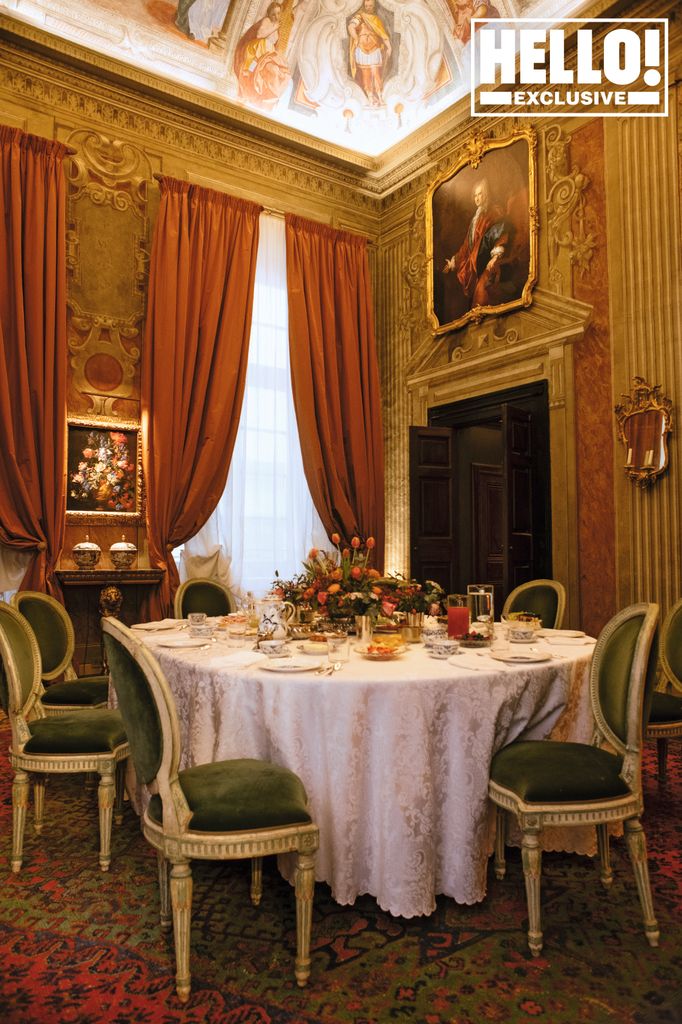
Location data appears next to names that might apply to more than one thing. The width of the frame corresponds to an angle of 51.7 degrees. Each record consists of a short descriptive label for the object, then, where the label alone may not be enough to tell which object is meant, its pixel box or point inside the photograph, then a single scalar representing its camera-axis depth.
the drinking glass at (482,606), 3.05
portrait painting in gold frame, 5.94
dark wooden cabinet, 5.60
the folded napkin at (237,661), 2.46
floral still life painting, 5.80
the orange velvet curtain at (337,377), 7.01
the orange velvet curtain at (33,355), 5.38
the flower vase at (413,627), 3.02
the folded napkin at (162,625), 3.51
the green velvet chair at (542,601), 3.90
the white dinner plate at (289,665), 2.34
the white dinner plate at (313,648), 2.67
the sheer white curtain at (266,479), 6.54
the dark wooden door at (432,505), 6.71
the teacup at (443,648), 2.60
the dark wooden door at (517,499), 5.59
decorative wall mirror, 4.80
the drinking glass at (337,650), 2.47
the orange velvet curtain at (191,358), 6.08
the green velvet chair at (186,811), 1.85
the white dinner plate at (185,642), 2.89
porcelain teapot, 2.85
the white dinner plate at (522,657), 2.50
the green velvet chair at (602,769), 2.06
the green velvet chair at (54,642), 3.40
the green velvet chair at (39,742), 2.58
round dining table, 2.20
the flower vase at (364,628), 2.86
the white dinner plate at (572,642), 2.94
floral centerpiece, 2.96
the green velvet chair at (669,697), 3.07
